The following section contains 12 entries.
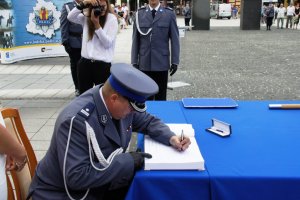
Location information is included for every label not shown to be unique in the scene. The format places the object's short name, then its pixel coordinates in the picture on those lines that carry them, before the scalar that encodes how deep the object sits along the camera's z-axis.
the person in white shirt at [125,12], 24.37
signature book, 1.72
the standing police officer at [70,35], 5.72
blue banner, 9.06
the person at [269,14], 22.38
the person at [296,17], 24.21
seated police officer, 1.65
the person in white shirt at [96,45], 4.00
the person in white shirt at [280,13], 23.75
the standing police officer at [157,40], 4.47
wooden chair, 1.94
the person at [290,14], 22.89
